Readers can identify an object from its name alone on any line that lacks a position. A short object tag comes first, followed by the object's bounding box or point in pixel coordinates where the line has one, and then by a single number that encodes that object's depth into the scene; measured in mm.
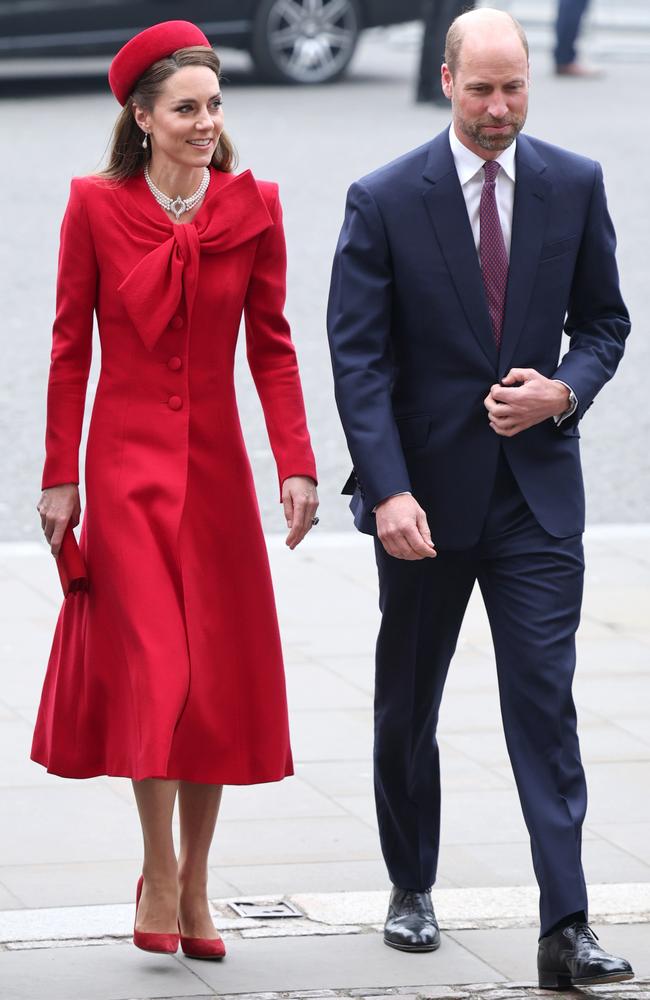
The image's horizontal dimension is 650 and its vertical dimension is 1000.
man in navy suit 8883
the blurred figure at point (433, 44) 32531
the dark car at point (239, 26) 32781
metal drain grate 9680
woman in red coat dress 8945
